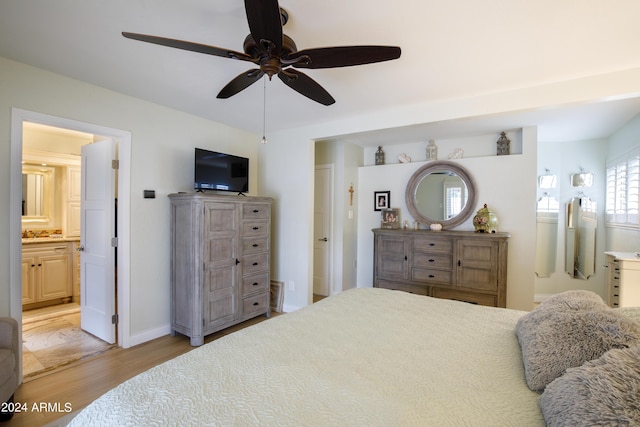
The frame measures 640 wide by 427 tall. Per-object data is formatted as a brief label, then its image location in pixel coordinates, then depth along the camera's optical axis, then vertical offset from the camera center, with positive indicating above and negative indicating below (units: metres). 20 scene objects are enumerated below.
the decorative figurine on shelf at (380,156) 4.77 +0.80
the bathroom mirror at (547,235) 4.50 -0.38
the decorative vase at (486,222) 3.72 -0.16
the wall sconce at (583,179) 4.18 +0.41
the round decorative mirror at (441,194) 4.08 +0.19
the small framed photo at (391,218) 4.49 -0.15
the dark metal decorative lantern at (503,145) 3.86 +0.80
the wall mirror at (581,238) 4.19 -0.40
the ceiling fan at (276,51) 1.28 +0.76
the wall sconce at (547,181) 4.39 +0.40
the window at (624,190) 3.12 +0.21
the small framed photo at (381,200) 4.66 +0.12
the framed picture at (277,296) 4.03 -1.18
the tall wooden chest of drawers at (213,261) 2.98 -0.57
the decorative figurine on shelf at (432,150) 4.30 +0.81
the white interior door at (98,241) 2.97 -0.36
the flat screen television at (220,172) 3.24 +0.39
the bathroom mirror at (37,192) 4.35 +0.18
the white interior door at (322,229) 4.71 -0.34
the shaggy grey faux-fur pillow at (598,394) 0.74 -0.48
